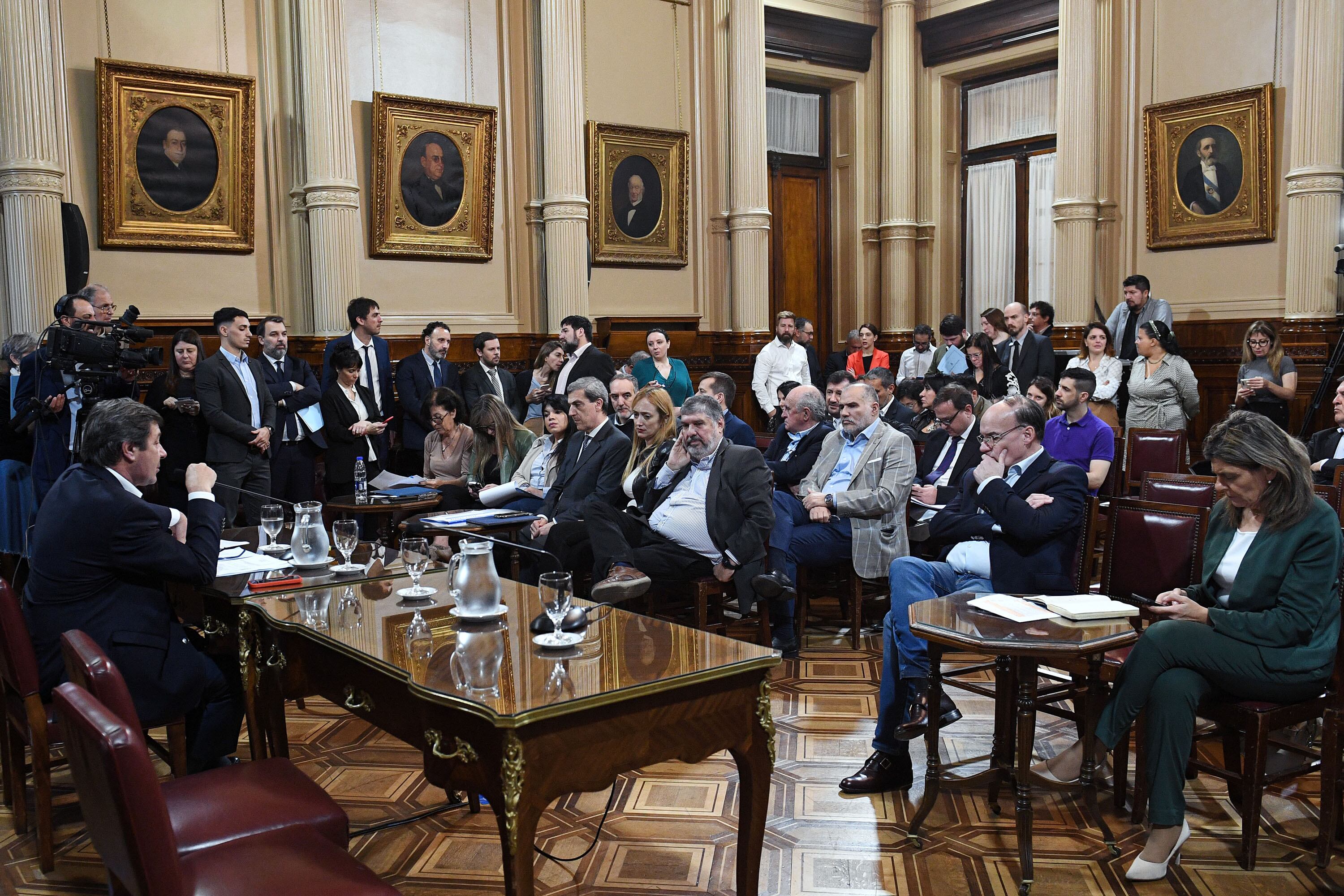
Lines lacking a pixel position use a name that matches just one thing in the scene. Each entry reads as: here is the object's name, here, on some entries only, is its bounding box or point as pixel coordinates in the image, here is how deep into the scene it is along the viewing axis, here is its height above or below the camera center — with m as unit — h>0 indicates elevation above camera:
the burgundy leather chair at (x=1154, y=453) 6.56 -0.66
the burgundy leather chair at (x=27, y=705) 3.08 -0.98
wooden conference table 2.23 -0.75
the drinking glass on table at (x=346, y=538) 3.61 -0.58
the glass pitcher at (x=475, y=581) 2.89 -0.58
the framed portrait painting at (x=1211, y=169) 9.39 +1.45
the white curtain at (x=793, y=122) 12.11 +2.42
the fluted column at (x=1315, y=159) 8.79 +1.40
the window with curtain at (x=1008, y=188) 11.67 +1.63
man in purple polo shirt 6.00 -0.48
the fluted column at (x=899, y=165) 11.98 +1.90
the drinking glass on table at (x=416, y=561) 3.22 -0.61
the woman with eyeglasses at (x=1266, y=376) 8.09 -0.27
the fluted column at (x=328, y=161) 8.36 +1.44
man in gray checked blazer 5.22 -0.76
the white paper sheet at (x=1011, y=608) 3.16 -0.75
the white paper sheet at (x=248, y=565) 3.66 -0.68
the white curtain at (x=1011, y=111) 11.53 +2.42
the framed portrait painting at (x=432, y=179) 8.94 +1.41
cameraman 5.62 -0.22
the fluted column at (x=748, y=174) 10.49 +1.62
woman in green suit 3.09 -0.80
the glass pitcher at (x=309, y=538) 3.68 -0.59
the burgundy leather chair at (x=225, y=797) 2.30 -1.01
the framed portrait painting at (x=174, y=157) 7.83 +1.42
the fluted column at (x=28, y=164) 7.13 +1.24
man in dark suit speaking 3.26 -0.60
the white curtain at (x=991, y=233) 12.03 +1.18
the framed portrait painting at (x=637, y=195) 10.07 +1.40
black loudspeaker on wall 7.32 +0.76
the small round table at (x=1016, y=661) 2.95 -0.90
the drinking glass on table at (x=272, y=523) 4.00 -0.59
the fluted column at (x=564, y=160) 9.44 +1.59
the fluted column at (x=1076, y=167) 10.12 +1.58
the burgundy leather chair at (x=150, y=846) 1.85 -0.84
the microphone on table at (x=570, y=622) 2.70 -0.65
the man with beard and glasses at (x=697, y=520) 4.91 -0.75
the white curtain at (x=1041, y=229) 11.69 +1.17
